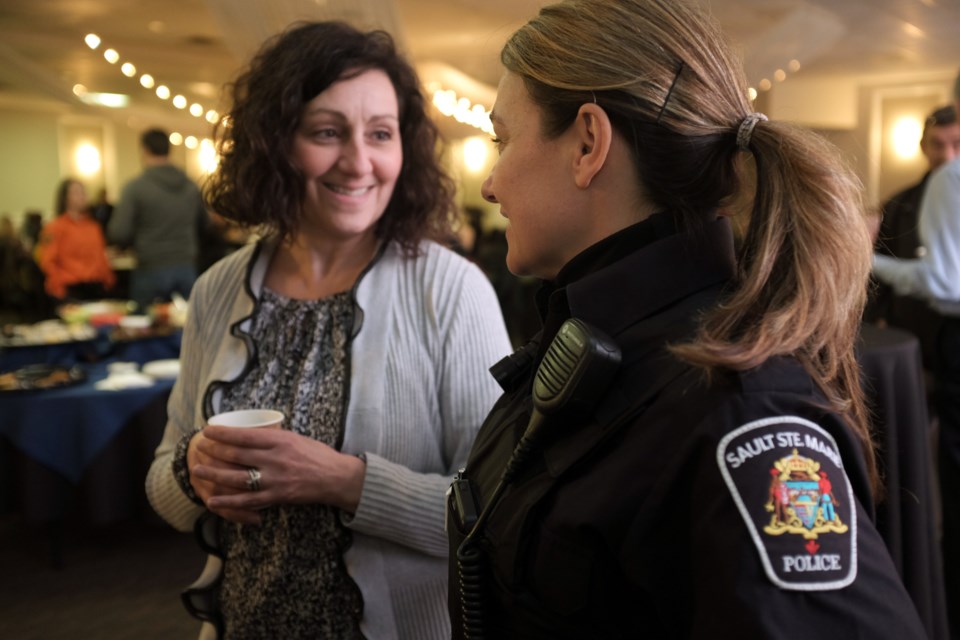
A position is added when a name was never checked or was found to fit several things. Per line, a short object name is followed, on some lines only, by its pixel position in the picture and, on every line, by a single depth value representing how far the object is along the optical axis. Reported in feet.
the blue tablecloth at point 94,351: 11.91
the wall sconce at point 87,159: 49.21
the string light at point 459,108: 30.04
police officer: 2.17
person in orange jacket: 20.85
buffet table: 10.20
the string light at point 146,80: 28.99
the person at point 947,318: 9.35
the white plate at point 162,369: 11.14
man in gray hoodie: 18.44
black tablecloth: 7.06
